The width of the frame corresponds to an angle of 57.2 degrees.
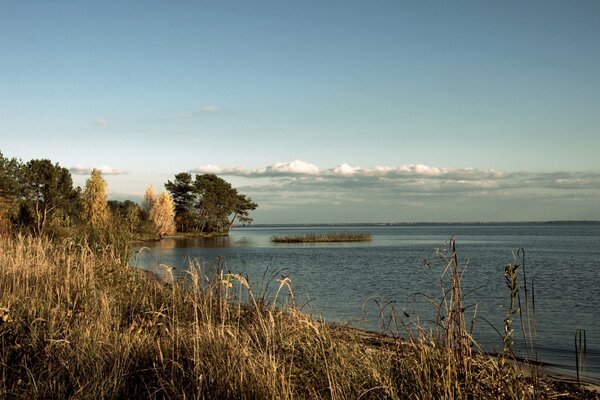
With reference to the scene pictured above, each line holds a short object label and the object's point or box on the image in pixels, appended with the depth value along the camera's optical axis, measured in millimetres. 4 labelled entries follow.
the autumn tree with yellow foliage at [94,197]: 60906
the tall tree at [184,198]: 88125
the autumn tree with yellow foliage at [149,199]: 79188
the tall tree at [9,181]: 37572
